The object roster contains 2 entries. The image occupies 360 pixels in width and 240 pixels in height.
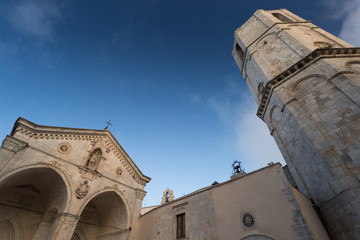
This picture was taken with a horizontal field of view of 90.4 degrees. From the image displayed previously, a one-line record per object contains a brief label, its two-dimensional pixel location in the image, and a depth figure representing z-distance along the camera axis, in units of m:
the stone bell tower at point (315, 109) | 7.08
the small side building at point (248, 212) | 6.55
